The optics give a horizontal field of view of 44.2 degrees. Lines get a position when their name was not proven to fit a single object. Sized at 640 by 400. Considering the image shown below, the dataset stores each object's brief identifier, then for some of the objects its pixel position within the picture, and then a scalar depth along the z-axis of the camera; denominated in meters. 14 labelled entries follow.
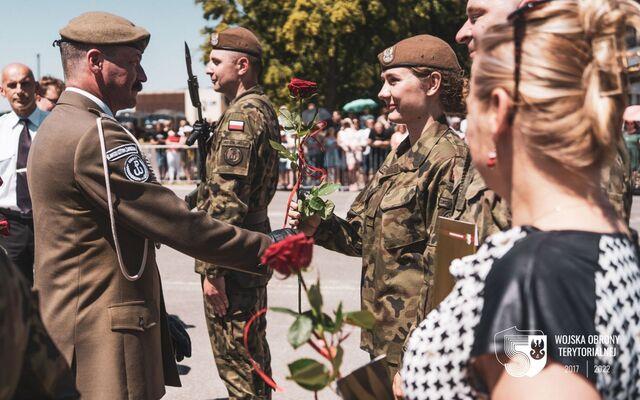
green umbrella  26.47
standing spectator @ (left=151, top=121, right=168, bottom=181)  22.42
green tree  29.17
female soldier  3.25
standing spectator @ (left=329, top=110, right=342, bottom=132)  20.31
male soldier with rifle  4.25
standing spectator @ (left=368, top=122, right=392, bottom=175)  18.89
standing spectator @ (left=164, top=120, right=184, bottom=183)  21.68
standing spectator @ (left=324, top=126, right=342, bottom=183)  19.25
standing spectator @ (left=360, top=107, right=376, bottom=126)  20.48
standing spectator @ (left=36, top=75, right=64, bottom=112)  7.09
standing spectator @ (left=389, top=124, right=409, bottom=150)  15.99
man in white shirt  5.46
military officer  2.80
